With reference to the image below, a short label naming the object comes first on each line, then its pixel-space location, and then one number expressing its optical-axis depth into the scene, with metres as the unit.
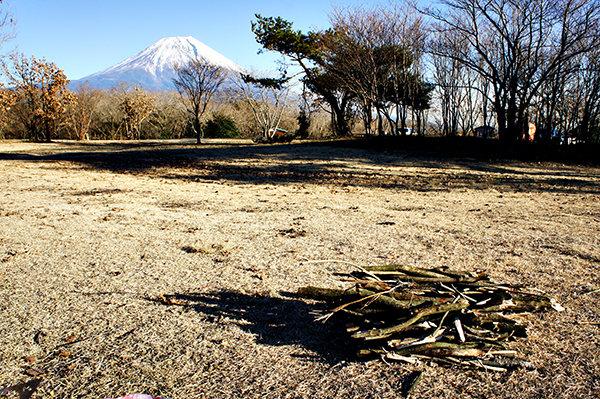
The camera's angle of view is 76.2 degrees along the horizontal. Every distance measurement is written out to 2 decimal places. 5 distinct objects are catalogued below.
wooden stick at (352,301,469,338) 2.14
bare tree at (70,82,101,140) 29.48
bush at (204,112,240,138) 33.12
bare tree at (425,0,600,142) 13.04
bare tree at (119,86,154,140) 31.96
